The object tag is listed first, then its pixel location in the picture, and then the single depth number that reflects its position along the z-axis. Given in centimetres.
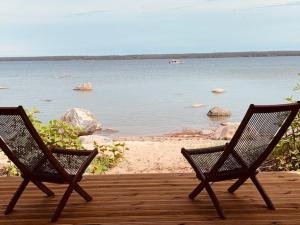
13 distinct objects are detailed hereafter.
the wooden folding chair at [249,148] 196
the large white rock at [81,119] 792
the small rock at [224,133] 706
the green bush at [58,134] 388
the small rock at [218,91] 1891
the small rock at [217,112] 1161
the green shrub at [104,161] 408
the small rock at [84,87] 2132
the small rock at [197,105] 1390
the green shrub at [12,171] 380
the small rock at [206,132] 828
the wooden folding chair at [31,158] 195
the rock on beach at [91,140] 574
